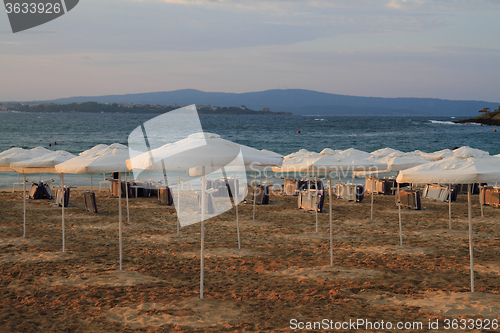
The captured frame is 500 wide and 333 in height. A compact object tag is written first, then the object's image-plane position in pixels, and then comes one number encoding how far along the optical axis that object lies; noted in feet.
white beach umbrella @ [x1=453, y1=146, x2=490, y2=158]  44.99
